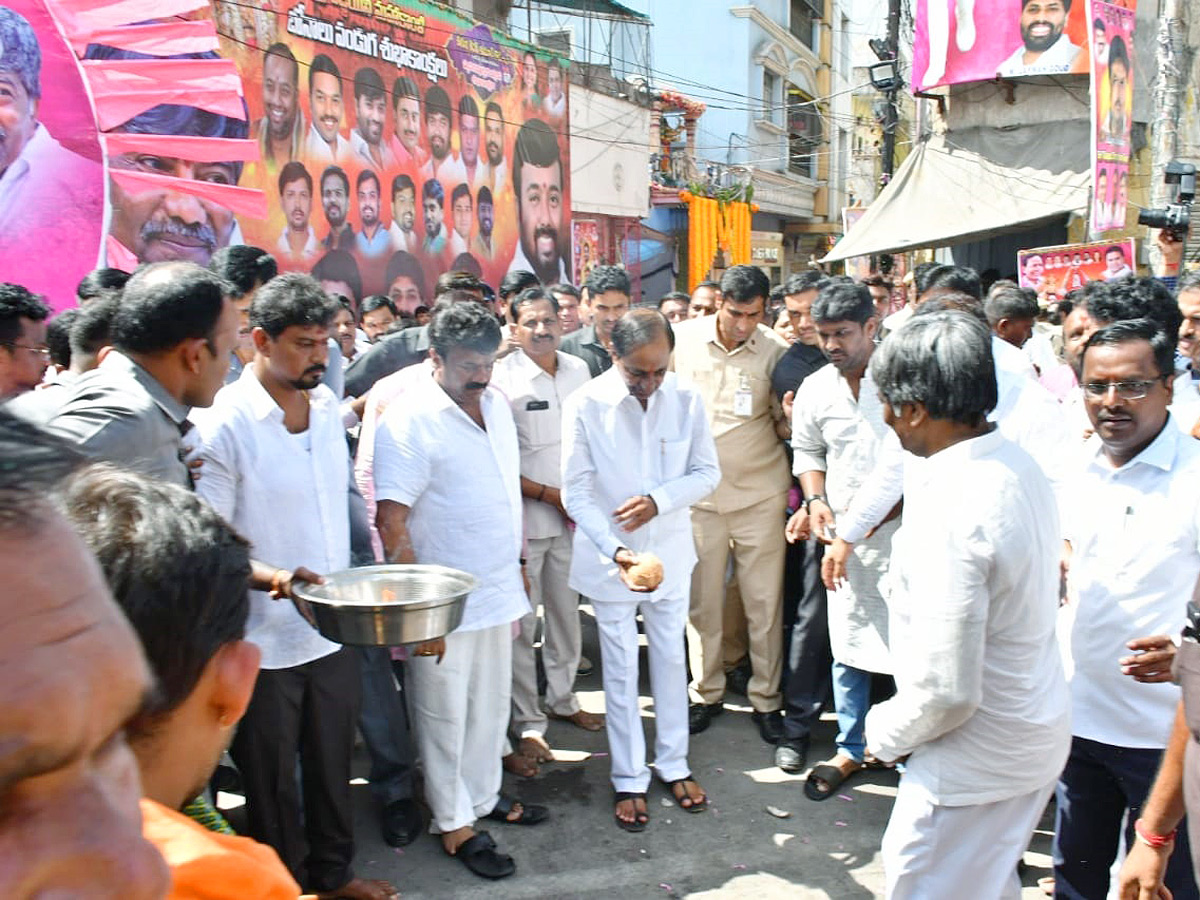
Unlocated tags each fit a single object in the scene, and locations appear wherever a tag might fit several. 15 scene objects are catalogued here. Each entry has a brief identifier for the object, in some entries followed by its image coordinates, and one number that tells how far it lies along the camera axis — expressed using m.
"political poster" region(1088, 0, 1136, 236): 11.10
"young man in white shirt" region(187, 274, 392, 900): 3.02
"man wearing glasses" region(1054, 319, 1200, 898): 2.54
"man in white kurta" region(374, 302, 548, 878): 3.53
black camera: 7.18
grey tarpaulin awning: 13.82
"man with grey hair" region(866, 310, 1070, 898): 2.12
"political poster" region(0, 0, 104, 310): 8.04
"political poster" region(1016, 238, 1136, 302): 8.38
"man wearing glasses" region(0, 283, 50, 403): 3.64
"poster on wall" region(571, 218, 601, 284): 17.62
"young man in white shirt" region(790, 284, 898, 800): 4.11
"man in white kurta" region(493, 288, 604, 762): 4.75
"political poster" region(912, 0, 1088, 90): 13.38
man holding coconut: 3.88
